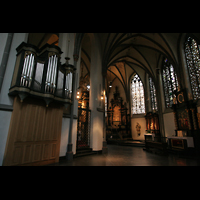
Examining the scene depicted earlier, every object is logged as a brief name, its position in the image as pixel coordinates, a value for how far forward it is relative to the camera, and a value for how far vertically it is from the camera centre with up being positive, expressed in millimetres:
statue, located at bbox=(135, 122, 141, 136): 15970 +229
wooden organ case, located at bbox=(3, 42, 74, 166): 4035 +881
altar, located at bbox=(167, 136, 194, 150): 8148 -808
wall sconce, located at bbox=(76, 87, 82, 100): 5536 +1546
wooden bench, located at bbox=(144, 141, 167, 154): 7473 -1002
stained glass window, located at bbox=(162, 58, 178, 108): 12103 +4958
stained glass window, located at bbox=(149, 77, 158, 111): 14850 +4241
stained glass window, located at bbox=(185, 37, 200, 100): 9312 +5251
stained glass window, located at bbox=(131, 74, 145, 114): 16859 +4746
